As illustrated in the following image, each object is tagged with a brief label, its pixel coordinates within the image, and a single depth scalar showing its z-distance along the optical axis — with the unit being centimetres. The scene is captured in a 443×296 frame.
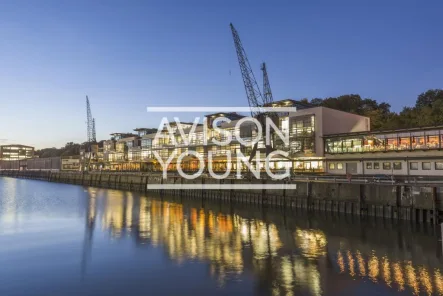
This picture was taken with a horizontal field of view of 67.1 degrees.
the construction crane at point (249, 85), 6709
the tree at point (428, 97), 8262
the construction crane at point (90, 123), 14475
